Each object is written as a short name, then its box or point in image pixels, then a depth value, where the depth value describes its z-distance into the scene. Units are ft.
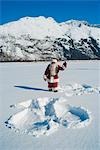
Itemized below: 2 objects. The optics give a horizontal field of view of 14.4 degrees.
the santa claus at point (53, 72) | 35.70
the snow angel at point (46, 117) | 19.34
